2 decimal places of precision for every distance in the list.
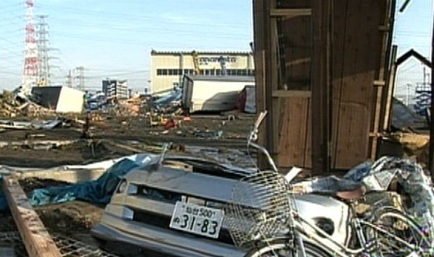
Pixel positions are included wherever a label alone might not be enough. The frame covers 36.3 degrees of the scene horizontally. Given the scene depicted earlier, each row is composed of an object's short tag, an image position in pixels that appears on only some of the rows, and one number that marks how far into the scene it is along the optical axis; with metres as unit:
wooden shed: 7.37
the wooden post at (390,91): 8.09
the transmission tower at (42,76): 57.59
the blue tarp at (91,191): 7.49
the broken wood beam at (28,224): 4.40
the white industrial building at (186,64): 59.19
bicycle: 3.36
